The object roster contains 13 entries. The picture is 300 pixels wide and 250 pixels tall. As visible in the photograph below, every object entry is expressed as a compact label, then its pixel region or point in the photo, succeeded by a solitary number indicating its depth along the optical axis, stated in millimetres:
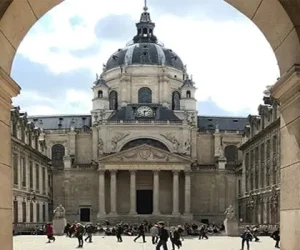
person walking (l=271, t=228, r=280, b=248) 30369
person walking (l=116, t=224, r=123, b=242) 41541
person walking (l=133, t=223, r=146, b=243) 40744
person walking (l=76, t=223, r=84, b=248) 33925
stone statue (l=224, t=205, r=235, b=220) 50453
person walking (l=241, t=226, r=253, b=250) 30516
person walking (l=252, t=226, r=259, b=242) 41769
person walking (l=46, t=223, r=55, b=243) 38991
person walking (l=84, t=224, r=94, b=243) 40975
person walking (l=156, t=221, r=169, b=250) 24969
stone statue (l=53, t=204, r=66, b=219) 53247
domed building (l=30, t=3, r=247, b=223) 84062
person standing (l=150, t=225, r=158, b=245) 34156
